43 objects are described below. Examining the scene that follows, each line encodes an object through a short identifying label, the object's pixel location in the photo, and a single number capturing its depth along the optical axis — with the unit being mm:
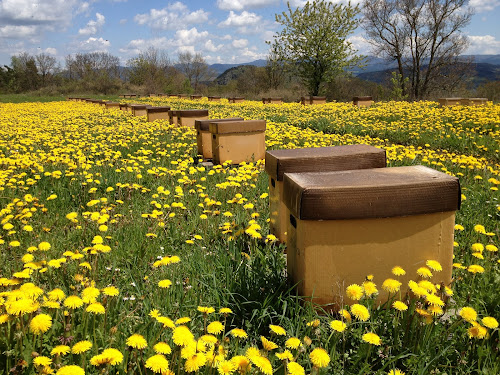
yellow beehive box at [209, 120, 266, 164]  7121
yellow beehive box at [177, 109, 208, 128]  11625
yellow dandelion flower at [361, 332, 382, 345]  1779
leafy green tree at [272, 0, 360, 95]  42406
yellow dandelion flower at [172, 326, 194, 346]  1641
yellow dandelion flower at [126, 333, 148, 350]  1680
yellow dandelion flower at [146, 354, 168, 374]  1564
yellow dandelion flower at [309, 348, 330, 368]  1611
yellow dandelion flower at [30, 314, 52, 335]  1747
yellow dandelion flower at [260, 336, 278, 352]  1697
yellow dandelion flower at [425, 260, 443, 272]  2283
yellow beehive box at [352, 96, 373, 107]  24188
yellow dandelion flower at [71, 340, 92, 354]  1653
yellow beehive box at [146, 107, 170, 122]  14641
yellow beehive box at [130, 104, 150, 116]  17344
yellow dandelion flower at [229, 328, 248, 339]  1872
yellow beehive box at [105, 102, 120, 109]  23609
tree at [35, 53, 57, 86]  84375
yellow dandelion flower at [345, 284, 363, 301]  2059
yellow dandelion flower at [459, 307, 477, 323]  1962
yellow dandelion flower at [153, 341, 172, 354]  1637
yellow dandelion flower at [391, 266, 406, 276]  2295
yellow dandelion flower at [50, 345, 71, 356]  1691
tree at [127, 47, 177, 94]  71431
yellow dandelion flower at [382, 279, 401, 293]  2154
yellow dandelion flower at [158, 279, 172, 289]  2234
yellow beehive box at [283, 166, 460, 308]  2332
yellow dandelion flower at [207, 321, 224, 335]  1817
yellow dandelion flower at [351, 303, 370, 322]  1900
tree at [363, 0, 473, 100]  41062
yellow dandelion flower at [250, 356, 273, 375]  1533
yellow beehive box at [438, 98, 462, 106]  19280
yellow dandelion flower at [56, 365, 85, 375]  1495
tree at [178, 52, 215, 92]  92438
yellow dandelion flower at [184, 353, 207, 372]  1564
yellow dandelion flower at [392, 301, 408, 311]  2058
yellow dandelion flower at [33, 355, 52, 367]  1612
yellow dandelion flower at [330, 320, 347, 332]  1805
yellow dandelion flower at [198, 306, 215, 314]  1944
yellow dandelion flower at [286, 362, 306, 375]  1546
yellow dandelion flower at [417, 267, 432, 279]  2220
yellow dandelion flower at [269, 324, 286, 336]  1788
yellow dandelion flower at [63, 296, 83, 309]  1897
